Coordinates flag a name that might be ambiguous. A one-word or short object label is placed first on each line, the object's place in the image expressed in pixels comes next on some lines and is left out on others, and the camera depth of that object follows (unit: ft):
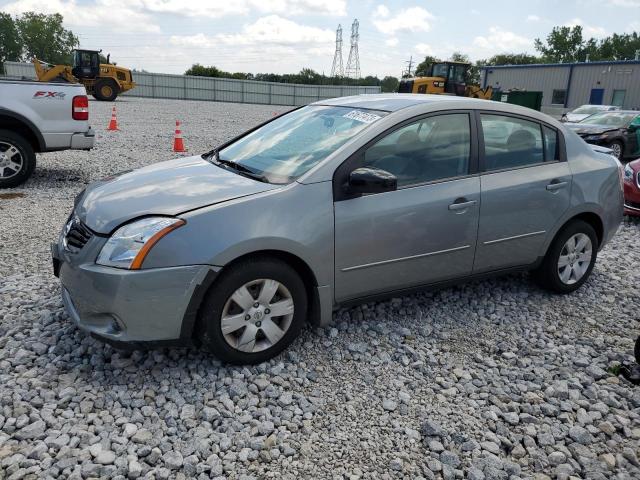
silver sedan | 10.02
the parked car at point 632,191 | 25.08
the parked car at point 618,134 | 45.68
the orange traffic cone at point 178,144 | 39.22
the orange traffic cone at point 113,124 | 50.61
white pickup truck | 24.73
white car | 53.16
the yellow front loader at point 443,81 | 84.17
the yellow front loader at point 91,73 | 93.61
